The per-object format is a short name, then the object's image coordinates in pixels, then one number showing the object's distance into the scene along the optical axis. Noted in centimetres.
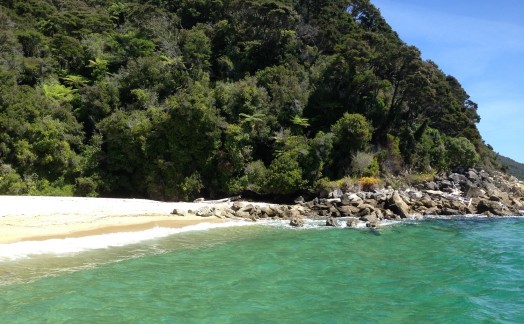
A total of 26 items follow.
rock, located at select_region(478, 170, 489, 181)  4078
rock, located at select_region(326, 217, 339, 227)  2498
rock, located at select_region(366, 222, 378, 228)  2480
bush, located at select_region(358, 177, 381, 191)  3428
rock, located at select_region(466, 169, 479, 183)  3953
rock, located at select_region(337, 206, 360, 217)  2919
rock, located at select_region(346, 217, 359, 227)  2502
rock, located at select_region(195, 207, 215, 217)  2680
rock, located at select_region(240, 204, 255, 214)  2875
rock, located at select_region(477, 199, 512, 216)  3203
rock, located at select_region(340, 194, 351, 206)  3061
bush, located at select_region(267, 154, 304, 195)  3262
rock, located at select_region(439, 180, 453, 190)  3778
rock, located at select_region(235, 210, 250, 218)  2780
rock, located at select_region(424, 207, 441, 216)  3134
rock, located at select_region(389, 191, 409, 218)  2947
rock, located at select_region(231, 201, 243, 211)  2914
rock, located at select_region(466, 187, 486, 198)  3644
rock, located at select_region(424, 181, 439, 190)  3709
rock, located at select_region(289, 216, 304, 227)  2506
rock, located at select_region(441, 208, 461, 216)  3150
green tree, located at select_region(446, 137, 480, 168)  4062
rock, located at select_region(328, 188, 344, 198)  3272
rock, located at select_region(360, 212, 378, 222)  2600
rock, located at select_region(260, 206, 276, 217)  2848
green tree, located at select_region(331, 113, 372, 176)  3462
